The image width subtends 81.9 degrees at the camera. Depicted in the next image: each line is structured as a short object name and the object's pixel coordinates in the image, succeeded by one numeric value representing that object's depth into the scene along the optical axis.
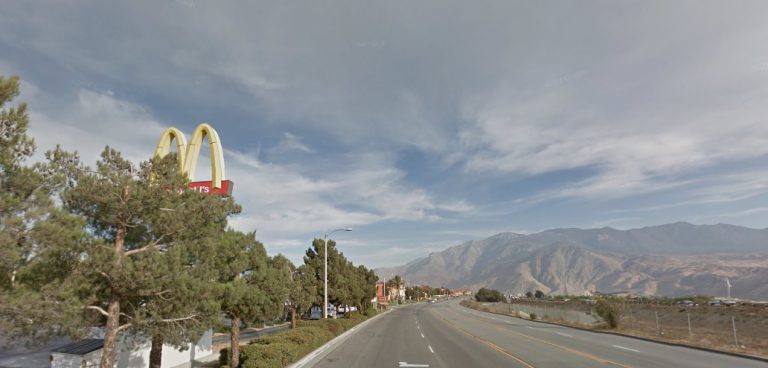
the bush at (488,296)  157.82
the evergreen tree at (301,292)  36.94
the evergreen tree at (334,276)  46.25
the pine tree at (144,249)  11.08
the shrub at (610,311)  36.28
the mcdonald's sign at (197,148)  23.74
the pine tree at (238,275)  15.52
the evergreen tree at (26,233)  8.91
